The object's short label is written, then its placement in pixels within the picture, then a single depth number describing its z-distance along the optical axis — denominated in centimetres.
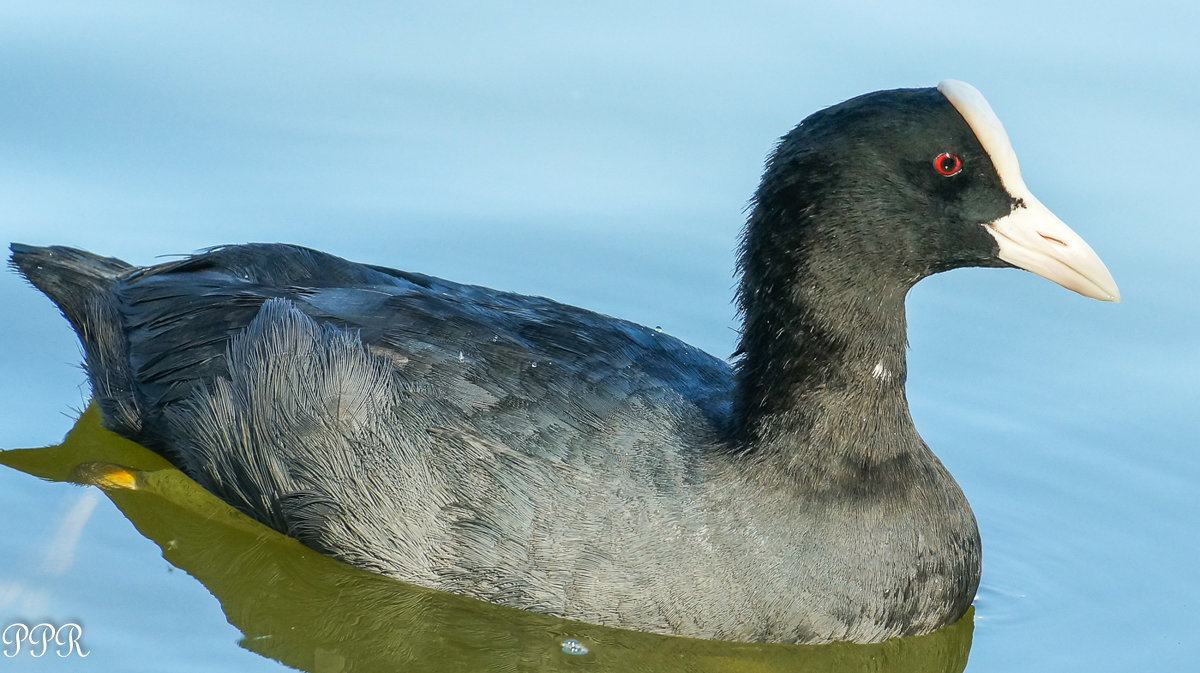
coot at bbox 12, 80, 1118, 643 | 1067
